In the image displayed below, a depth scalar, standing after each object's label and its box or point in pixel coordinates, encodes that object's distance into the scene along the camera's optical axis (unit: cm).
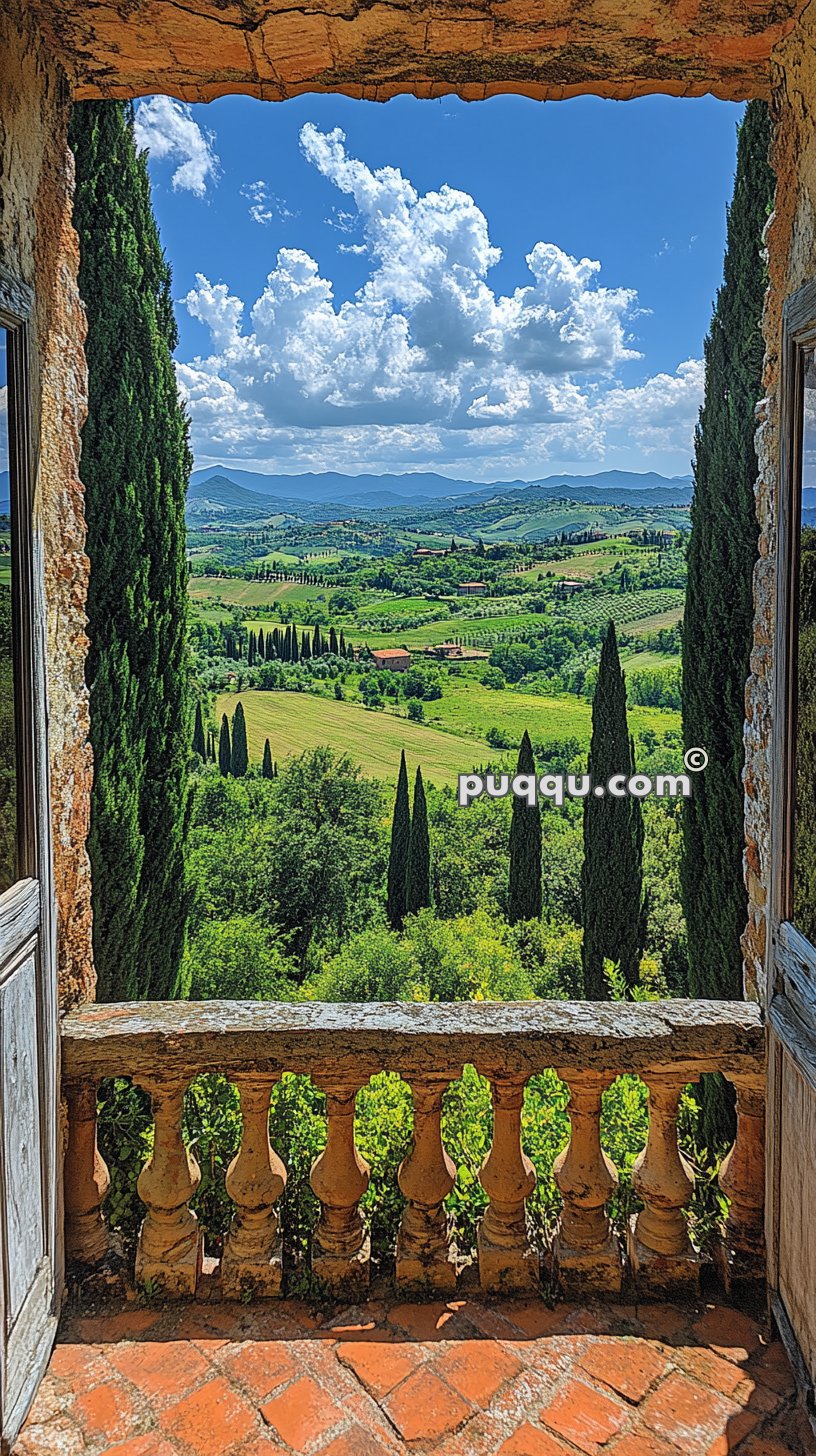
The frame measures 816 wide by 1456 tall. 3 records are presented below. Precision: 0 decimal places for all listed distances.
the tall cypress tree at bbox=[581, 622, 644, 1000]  1036
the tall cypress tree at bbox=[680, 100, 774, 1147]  580
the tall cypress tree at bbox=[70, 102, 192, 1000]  495
